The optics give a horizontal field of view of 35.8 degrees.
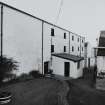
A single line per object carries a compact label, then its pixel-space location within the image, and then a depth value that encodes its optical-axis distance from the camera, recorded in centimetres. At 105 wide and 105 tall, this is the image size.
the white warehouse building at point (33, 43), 1731
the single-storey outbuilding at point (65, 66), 2650
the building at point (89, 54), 4714
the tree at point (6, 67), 1550
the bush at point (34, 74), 2235
